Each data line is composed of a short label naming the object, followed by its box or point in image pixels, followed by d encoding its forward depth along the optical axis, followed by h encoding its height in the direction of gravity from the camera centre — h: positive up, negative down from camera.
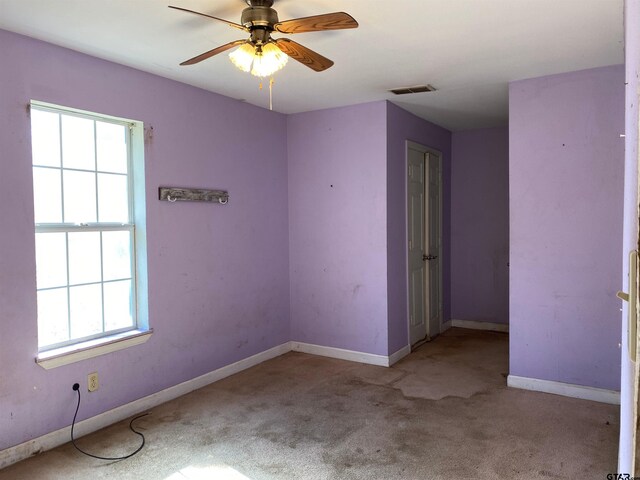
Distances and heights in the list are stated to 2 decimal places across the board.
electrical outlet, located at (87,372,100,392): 3.12 -1.04
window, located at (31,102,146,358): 2.96 +0.01
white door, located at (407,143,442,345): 4.96 -0.20
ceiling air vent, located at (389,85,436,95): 3.91 +1.14
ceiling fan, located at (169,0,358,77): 2.16 +0.89
